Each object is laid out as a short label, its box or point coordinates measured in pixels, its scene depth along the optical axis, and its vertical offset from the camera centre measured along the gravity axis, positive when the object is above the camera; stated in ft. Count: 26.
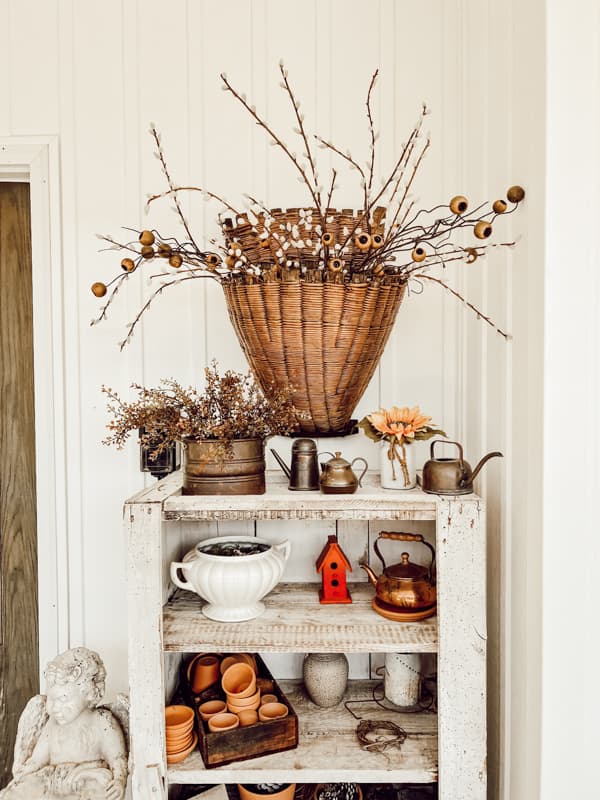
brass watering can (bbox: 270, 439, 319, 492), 4.69 -0.62
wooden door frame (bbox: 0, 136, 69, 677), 5.82 +0.03
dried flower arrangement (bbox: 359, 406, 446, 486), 4.66 -0.36
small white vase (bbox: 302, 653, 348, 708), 5.09 -2.29
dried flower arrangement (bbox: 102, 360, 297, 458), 4.41 -0.24
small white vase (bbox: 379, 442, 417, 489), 4.73 -0.65
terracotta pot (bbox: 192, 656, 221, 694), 5.04 -2.24
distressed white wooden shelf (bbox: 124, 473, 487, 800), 4.28 -1.72
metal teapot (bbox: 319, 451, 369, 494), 4.52 -0.67
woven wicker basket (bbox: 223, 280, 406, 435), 4.53 +0.32
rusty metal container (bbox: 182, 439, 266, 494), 4.46 -0.59
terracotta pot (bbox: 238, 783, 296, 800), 4.73 -2.96
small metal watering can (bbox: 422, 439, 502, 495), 4.43 -0.65
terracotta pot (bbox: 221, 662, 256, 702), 4.91 -2.22
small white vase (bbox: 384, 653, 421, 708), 5.11 -2.30
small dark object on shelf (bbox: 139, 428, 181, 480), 5.15 -0.63
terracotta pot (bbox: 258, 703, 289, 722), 4.68 -2.35
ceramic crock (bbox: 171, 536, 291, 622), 4.52 -1.37
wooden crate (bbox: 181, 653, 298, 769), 4.45 -2.44
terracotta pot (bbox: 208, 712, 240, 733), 4.54 -2.36
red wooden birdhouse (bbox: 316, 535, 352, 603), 5.07 -1.49
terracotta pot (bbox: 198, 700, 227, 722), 4.72 -2.34
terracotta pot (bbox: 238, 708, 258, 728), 4.59 -2.34
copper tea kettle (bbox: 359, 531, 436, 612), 4.70 -1.48
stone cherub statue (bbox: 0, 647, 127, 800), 4.60 -2.59
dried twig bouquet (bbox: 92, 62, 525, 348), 4.44 +0.89
